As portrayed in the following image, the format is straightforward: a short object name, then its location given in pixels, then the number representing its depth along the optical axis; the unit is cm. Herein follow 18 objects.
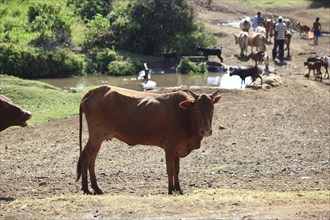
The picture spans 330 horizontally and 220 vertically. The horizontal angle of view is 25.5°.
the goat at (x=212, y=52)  3497
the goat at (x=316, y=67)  2970
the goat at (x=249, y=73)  2827
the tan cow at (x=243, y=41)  3697
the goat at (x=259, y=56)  3294
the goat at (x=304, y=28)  4540
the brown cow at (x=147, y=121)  1316
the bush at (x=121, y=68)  3278
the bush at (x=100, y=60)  3324
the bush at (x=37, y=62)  3086
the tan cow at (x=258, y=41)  3681
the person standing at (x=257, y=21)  4512
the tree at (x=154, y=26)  3600
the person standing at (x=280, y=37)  3625
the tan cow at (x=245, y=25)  4286
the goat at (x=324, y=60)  3044
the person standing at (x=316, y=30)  4169
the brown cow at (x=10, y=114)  1390
